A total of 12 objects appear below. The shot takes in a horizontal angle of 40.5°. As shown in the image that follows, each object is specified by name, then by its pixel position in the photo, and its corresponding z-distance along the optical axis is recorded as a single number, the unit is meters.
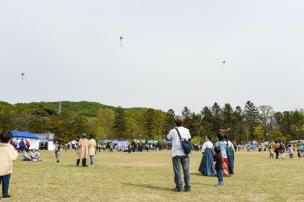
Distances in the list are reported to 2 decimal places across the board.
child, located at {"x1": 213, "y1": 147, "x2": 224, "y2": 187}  12.65
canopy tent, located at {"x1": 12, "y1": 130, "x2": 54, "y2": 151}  56.64
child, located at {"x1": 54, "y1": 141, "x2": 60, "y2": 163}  26.91
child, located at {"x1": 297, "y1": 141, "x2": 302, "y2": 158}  42.84
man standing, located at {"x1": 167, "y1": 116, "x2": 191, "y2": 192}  11.04
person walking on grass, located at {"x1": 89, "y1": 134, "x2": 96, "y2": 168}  20.92
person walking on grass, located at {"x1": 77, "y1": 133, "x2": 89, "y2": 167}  21.09
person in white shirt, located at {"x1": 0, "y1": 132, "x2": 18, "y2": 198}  9.41
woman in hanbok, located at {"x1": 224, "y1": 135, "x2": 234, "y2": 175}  17.53
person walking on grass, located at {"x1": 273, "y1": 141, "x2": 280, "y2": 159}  37.87
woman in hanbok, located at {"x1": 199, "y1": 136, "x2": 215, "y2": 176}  16.83
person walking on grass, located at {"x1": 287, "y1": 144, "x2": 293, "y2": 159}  40.62
